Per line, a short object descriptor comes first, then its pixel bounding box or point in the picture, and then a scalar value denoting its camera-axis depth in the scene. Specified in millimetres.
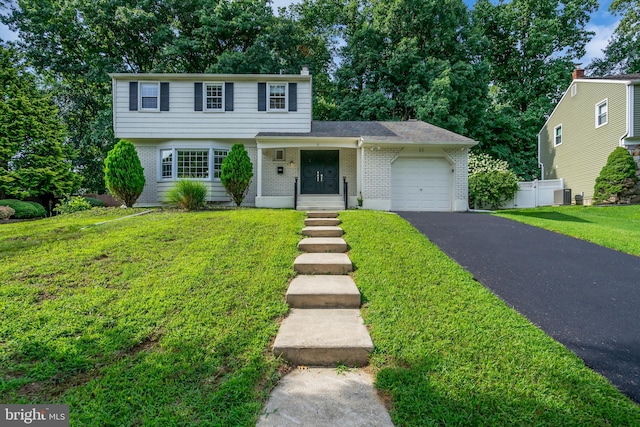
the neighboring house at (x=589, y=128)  12695
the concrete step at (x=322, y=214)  7950
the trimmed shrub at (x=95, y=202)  14242
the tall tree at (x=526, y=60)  19734
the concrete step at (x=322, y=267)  4270
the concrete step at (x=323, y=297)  3398
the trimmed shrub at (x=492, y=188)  13172
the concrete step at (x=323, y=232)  6068
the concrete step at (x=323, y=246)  5132
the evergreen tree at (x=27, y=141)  12742
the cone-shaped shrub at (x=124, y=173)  10062
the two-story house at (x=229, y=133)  11656
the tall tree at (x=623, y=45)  19891
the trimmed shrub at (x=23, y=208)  10805
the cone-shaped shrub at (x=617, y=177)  12289
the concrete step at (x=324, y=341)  2510
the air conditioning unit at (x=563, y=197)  14312
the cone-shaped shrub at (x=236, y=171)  10383
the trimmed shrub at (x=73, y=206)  10766
